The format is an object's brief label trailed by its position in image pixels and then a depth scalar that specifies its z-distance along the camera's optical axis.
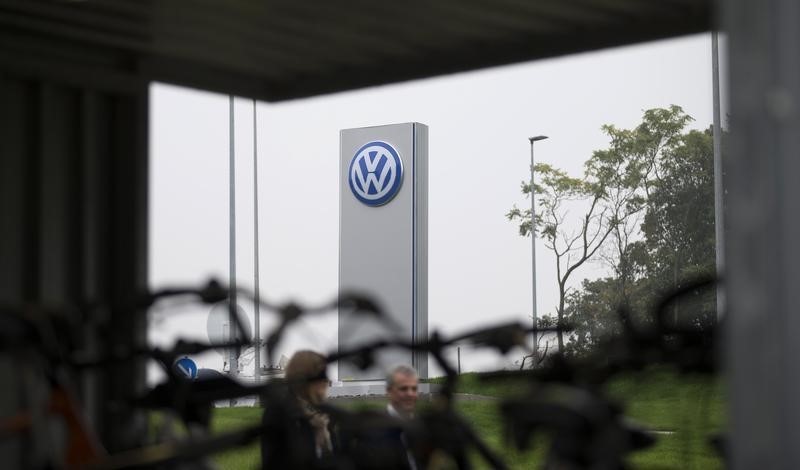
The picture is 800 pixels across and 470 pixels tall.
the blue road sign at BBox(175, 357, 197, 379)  11.36
